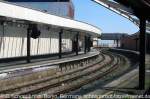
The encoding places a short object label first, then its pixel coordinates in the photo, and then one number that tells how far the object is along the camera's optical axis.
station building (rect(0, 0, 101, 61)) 17.71
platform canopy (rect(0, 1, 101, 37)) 16.35
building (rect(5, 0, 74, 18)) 41.19
